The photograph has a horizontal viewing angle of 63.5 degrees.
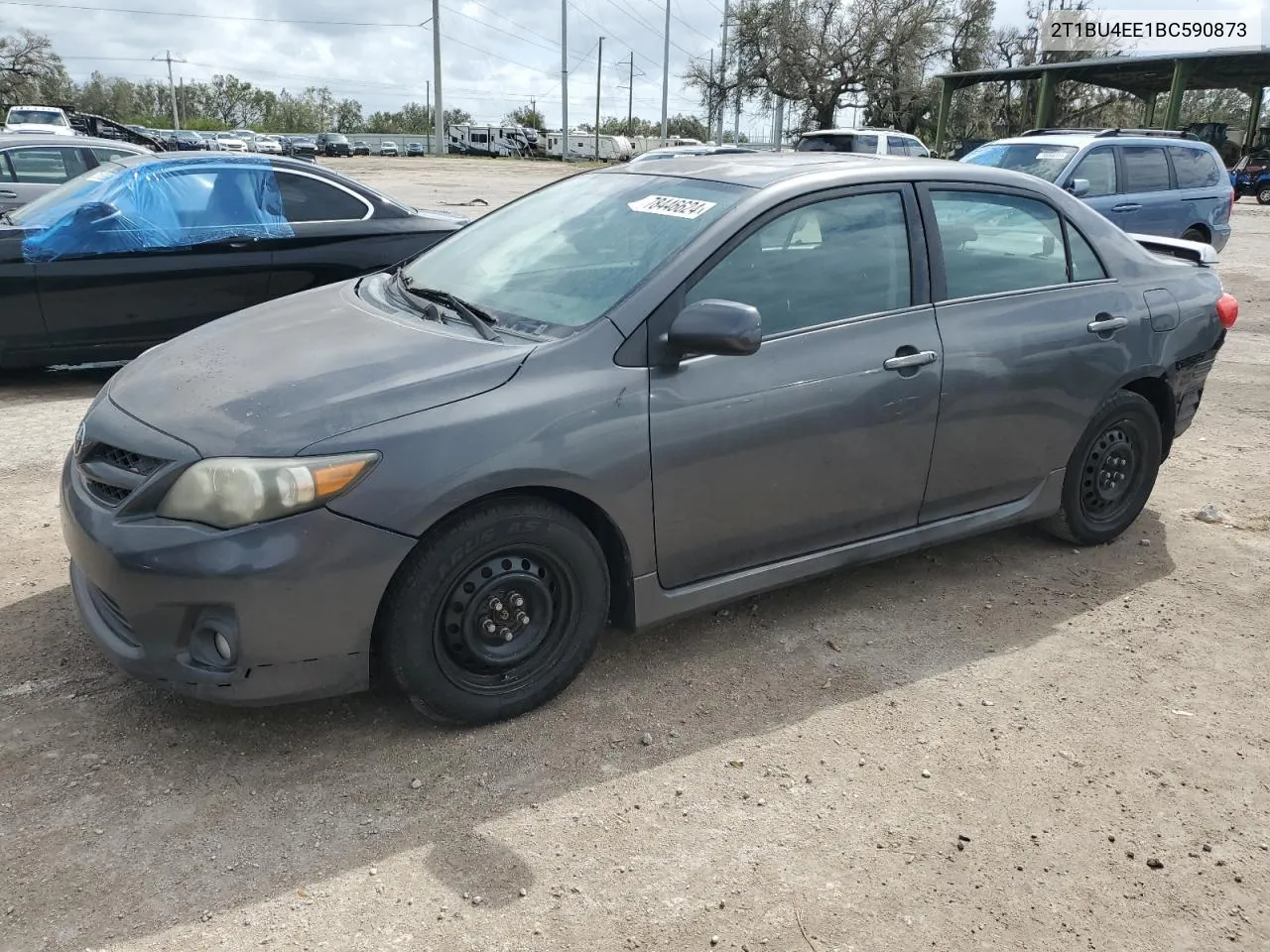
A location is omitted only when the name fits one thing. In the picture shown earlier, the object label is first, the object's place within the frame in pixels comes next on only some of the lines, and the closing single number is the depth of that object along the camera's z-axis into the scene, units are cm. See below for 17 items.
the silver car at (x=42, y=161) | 1057
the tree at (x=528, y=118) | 9946
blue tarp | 650
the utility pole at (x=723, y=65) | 5081
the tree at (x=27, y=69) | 6626
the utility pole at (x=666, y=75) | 6019
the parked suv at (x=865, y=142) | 2061
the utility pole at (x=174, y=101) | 8511
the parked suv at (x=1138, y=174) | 1096
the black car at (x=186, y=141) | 4231
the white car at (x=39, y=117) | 2995
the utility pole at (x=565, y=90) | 6484
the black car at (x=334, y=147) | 5870
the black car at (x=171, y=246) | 644
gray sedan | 270
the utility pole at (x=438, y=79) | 6209
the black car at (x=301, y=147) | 4853
